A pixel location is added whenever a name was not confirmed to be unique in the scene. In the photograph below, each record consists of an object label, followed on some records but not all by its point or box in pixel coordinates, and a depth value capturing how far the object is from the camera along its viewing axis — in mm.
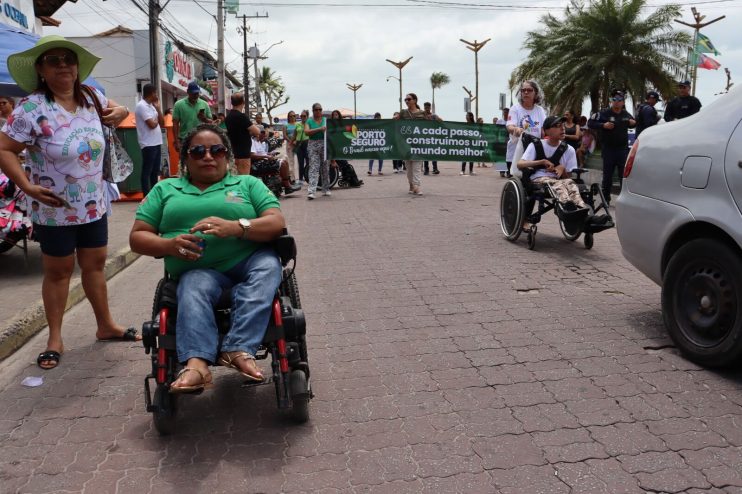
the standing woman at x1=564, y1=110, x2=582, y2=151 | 11988
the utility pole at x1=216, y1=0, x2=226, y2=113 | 30922
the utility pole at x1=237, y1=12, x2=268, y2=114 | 59391
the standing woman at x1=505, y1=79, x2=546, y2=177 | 8820
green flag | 22997
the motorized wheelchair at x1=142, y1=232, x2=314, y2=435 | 3123
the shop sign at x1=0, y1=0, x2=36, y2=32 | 11734
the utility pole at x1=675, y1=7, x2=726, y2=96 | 22438
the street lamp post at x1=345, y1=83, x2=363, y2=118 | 84362
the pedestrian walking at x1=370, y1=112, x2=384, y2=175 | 21366
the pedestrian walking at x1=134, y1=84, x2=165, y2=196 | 10578
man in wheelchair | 7684
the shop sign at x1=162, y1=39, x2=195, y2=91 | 35031
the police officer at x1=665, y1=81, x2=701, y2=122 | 12016
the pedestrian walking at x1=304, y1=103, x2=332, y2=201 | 14016
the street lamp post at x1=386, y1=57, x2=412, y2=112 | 44062
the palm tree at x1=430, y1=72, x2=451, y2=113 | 93375
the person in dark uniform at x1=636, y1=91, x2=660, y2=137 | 11938
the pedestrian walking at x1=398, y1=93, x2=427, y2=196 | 14258
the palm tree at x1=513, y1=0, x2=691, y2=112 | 22719
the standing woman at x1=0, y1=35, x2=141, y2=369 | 4090
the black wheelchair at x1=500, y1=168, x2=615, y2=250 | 7215
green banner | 15281
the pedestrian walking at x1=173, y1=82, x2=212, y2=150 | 10625
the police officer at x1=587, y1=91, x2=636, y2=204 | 10844
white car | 3740
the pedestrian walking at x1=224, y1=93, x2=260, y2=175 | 11016
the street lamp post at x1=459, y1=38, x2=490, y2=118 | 34562
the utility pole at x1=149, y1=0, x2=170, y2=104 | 20750
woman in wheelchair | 3104
